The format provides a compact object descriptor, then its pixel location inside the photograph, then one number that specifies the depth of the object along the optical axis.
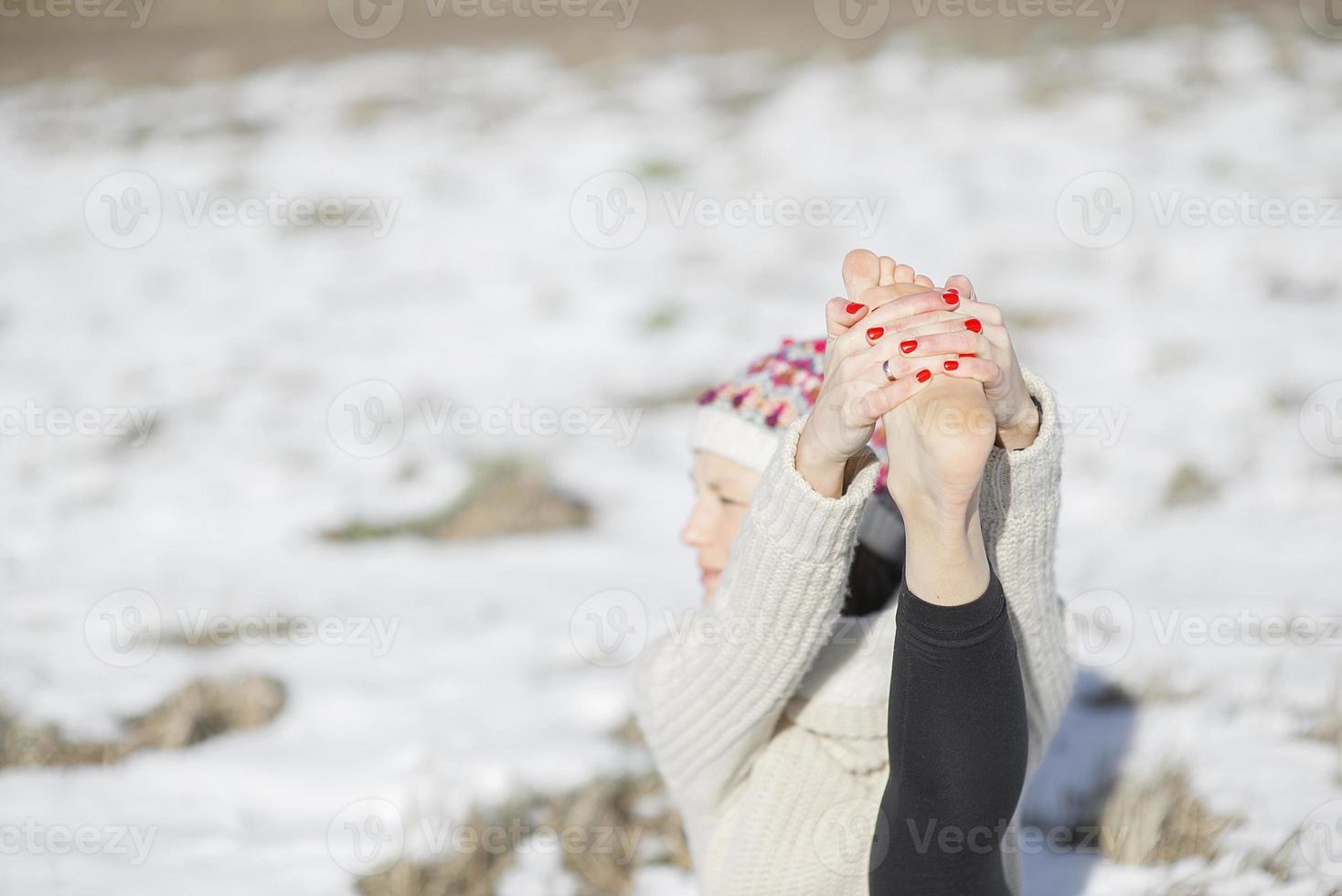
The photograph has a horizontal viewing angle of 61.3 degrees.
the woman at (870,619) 1.34
